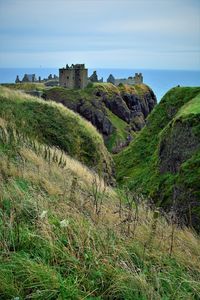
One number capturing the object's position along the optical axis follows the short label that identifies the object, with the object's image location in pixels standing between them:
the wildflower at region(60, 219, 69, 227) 5.24
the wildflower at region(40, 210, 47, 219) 5.29
